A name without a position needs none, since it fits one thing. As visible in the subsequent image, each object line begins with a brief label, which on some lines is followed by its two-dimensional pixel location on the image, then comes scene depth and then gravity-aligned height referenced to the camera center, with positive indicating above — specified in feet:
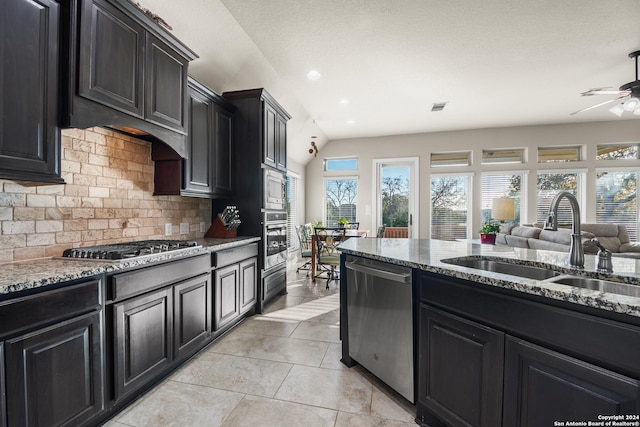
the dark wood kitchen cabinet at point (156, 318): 5.43 -2.29
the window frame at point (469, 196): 21.01 +1.29
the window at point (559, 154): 19.81 +4.11
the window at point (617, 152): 19.15 +4.12
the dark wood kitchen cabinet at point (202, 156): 8.53 +1.85
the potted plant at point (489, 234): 17.88 -1.24
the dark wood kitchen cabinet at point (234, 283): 8.54 -2.25
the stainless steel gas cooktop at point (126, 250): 5.62 -0.78
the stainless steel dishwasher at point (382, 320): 5.62 -2.29
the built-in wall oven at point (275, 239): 11.31 -1.04
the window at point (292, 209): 20.81 +0.31
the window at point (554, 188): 19.83 +1.79
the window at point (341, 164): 23.02 +3.95
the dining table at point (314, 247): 15.84 -1.84
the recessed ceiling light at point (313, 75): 12.24 +5.96
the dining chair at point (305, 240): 18.72 -1.69
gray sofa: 12.49 -1.21
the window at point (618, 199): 19.04 +0.98
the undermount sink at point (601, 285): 4.28 -1.09
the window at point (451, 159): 21.33 +4.08
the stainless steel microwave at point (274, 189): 11.22 +1.01
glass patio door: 21.85 +1.58
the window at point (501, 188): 20.47 +1.83
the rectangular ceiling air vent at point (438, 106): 15.84 +6.01
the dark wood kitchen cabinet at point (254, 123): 10.97 +3.45
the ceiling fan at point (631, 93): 11.09 +4.80
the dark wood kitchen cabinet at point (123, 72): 4.99 +2.90
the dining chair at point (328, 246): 15.07 -1.71
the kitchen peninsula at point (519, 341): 3.03 -1.62
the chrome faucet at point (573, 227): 4.91 -0.23
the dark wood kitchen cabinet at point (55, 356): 3.88 -2.12
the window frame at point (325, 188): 22.90 +2.07
